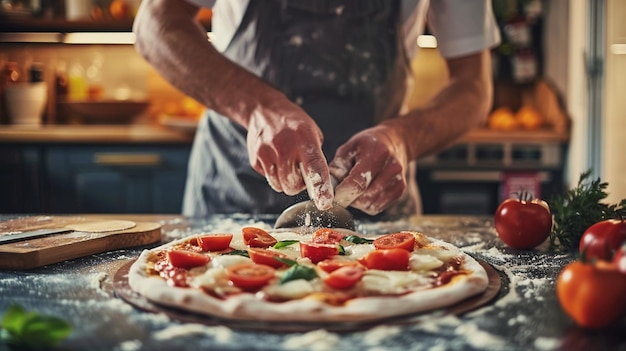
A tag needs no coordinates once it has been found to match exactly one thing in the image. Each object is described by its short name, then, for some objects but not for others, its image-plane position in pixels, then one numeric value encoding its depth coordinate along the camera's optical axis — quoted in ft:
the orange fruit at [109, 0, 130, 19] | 12.76
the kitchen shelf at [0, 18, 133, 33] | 12.80
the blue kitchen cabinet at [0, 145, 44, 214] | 11.64
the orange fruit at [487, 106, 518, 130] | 12.09
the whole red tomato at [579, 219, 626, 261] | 3.93
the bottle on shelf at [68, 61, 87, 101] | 13.52
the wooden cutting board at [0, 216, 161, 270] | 4.23
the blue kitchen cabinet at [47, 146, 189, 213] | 11.53
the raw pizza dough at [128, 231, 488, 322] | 3.09
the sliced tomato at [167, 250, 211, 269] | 3.91
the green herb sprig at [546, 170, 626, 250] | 4.81
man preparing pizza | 5.83
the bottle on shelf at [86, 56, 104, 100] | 13.83
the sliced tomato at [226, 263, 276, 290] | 3.44
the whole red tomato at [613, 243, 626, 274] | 3.08
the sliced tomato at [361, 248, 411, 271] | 3.84
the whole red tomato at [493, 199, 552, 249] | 4.85
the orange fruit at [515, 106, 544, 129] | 12.10
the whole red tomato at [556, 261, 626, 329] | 2.95
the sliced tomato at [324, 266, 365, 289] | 3.43
